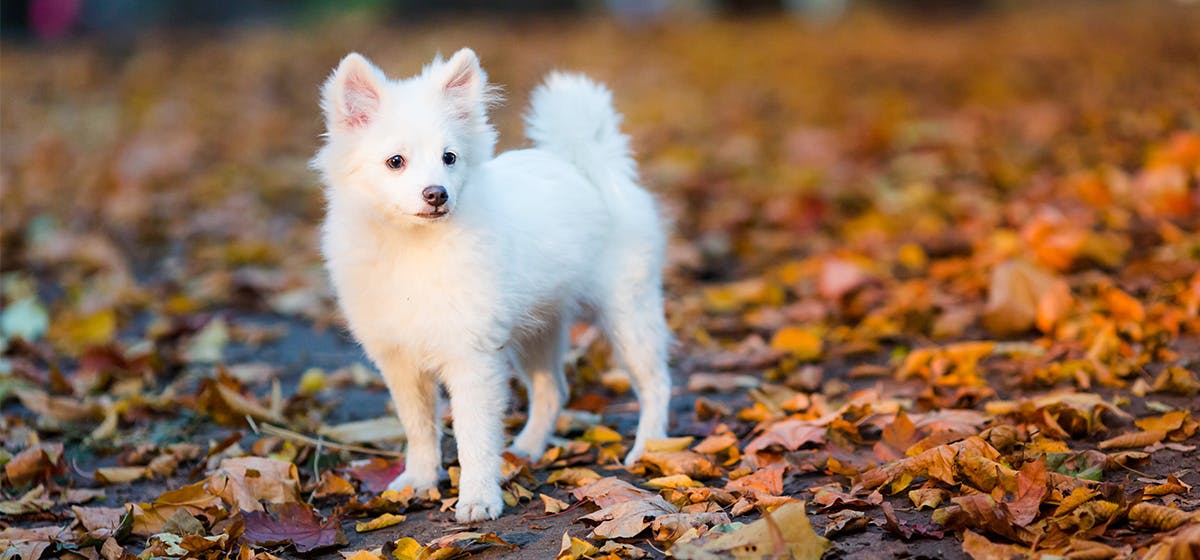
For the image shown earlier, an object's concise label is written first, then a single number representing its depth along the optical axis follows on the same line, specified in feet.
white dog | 12.31
